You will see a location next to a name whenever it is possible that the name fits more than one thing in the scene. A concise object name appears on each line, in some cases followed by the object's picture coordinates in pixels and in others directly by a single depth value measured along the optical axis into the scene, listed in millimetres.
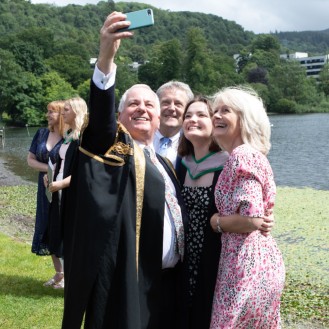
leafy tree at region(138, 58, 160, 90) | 111250
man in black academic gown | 2756
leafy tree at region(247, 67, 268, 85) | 117519
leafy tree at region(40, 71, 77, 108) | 82812
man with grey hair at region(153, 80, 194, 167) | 4891
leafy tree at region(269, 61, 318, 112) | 103625
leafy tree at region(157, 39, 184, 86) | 111031
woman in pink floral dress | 2949
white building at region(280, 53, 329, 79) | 163375
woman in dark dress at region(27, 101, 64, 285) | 6523
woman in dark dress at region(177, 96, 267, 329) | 3158
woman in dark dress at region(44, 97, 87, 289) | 5938
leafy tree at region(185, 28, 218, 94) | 107250
